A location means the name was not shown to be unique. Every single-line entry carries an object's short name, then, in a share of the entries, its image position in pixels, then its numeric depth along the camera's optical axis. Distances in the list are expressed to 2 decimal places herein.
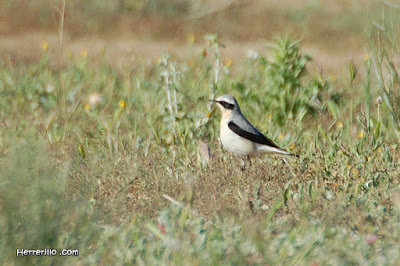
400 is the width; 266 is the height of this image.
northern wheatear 10.20
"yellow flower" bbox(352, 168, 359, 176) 9.36
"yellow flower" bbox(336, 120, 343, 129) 11.80
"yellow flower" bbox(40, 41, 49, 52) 17.26
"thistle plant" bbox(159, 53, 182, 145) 11.34
